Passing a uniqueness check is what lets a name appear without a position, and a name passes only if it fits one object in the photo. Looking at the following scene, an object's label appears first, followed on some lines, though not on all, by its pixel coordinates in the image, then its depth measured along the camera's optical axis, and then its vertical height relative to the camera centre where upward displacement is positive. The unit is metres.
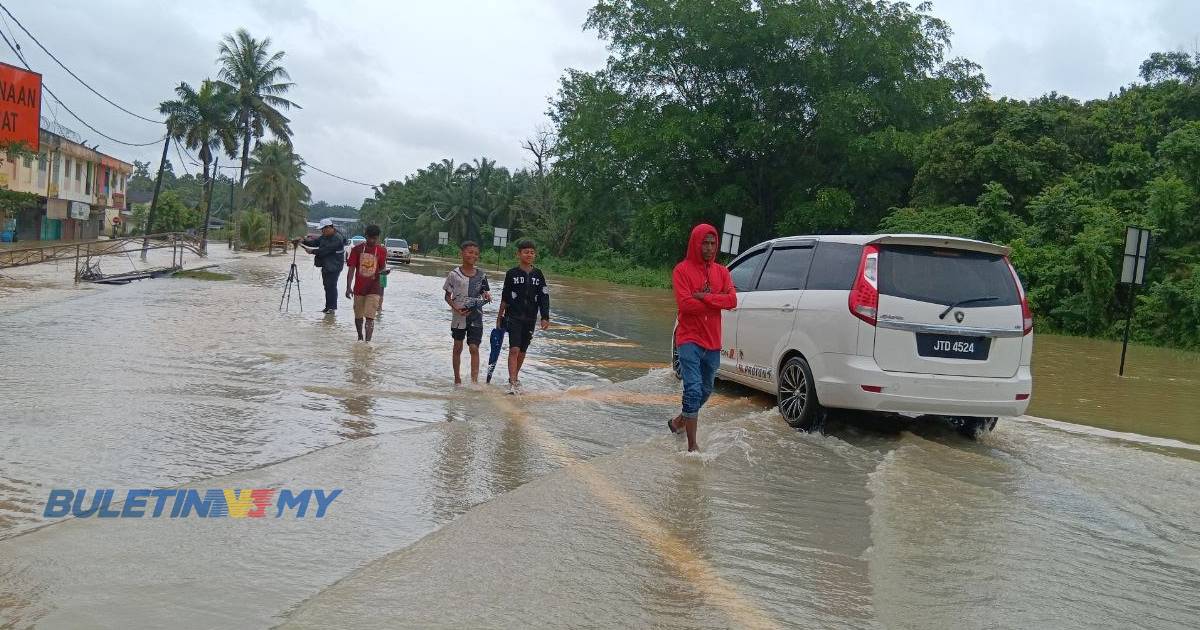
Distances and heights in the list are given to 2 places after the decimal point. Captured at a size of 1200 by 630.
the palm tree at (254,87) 60.94 +9.35
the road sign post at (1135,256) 14.67 +1.06
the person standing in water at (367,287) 12.81 -0.62
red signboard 17.55 +1.88
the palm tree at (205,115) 59.19 +6.87
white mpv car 7.37 -0.27
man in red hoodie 6.95 -0.29
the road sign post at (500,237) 55.64 +1.13
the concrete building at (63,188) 46.34 +1.12
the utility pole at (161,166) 44.78 +2.62
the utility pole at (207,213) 42.79 +0.63
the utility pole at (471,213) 80.06 +3.44
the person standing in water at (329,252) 15.99 -0.26
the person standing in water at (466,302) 9.86 -0.53
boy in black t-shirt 9.59 -0.50
